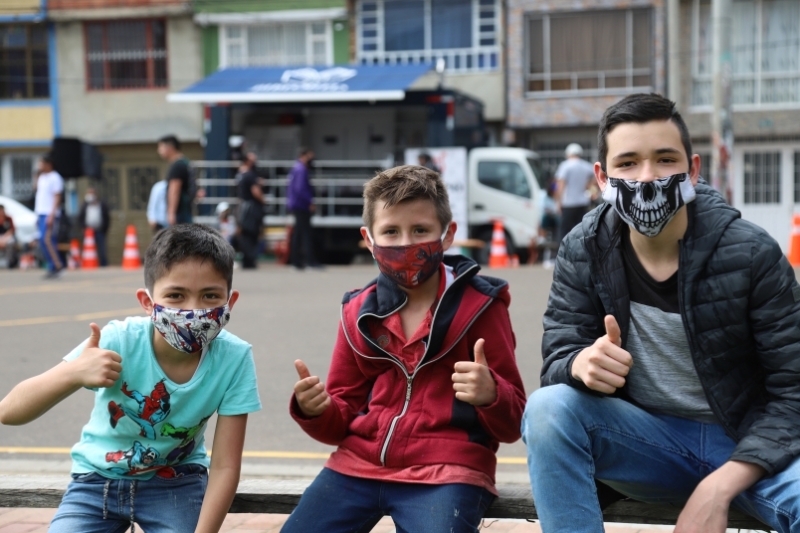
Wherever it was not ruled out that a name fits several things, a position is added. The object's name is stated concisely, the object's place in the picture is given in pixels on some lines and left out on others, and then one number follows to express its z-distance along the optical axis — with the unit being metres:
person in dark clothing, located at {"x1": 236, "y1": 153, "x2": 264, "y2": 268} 17.70
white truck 19.53
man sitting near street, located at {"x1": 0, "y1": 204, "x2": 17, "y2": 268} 21.72
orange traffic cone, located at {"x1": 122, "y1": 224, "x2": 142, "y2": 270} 19.83
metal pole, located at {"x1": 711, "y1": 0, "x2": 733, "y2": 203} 17.64
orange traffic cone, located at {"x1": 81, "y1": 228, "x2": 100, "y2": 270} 20.91
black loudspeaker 22.03
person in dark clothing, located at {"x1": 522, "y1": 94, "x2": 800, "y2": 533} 2.74
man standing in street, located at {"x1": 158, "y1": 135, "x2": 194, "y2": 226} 14.30
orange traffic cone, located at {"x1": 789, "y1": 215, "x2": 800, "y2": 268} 16.64
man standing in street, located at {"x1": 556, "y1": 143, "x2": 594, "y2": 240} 15.91
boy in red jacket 3.14
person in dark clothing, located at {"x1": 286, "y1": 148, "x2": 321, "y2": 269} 17.39
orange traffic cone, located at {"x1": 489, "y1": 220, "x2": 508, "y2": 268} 17.90
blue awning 20.28
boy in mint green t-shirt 3.20
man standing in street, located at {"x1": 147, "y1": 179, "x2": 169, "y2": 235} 15.80
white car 22.30
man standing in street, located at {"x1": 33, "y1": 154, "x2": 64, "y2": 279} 16.45
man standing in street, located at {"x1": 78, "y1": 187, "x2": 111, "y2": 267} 22.83
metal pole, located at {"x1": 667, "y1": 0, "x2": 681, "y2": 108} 19.84
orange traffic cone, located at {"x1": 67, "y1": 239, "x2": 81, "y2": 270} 21.19
